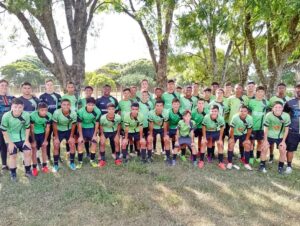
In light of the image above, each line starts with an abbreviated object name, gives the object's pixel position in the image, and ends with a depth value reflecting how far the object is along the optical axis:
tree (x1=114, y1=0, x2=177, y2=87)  8.51
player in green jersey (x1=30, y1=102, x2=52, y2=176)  4.87
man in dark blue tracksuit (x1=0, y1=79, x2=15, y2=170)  4.99
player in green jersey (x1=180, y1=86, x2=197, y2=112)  5.93
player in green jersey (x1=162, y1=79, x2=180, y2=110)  6.01
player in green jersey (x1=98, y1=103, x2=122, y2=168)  5.37
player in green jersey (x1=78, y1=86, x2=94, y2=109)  5.68
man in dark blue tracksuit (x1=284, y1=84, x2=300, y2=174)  5.02
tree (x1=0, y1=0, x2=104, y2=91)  7.20
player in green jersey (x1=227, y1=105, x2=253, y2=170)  5.24
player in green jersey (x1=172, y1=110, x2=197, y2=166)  5.44
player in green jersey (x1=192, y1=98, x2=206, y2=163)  5.67
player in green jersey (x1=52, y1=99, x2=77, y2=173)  5.09
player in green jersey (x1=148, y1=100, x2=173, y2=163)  5.54
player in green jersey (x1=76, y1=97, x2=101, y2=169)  5.32
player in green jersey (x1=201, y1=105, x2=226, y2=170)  5.36
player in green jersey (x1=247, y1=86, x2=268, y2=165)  5.44
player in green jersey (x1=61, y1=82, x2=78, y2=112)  5.58
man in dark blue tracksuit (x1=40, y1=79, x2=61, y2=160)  5.40
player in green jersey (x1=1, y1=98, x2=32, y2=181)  4.48
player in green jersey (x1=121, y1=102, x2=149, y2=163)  5.44
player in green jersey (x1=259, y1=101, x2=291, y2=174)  4.94
